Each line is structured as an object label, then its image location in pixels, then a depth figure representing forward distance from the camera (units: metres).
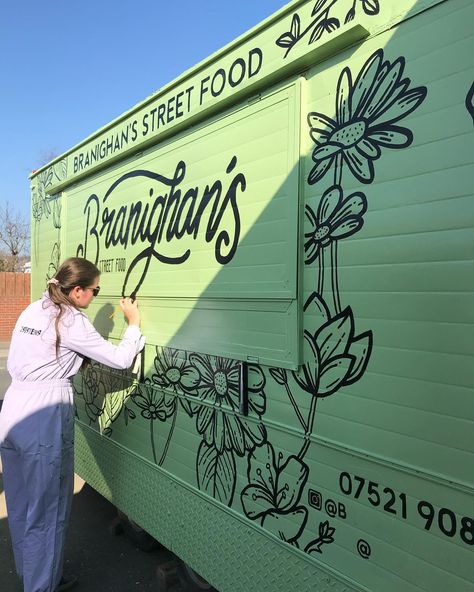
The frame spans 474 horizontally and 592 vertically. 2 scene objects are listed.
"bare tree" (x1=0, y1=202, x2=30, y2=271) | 25.97
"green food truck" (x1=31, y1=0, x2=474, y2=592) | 1.52
